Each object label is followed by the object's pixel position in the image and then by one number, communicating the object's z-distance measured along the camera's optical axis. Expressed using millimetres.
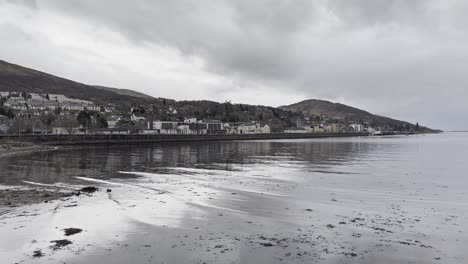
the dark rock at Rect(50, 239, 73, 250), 8347
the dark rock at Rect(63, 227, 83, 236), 9594
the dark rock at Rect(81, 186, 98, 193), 16522
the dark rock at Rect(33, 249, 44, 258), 7750
